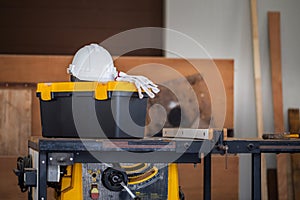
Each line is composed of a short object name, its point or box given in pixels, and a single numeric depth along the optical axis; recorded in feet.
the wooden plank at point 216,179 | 15.80
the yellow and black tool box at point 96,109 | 9.21
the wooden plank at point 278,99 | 16.94
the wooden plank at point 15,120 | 15.64
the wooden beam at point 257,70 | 17.33
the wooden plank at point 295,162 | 16.87
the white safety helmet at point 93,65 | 9.83
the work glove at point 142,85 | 9.26
